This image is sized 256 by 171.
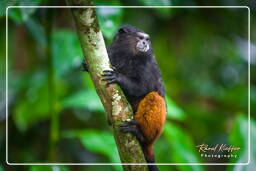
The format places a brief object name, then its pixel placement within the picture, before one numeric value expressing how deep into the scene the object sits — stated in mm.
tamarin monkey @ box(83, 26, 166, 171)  6160
